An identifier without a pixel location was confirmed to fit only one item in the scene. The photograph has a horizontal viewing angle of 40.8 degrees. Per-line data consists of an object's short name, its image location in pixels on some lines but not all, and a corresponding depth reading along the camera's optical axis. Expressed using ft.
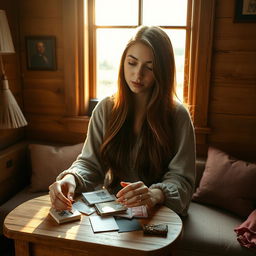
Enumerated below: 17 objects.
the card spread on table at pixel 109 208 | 4.13
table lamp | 6.74
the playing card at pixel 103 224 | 3.80
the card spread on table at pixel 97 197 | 4.44
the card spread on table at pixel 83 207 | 4.22
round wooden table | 3.50
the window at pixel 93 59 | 7.25
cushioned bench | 5.57
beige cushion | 7.45
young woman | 4.91
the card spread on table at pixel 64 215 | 3.93
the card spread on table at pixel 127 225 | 3.82
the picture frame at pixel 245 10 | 6.92
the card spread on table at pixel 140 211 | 4.15
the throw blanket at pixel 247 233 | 5.45
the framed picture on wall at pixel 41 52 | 8.11
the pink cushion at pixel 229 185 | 6.34
